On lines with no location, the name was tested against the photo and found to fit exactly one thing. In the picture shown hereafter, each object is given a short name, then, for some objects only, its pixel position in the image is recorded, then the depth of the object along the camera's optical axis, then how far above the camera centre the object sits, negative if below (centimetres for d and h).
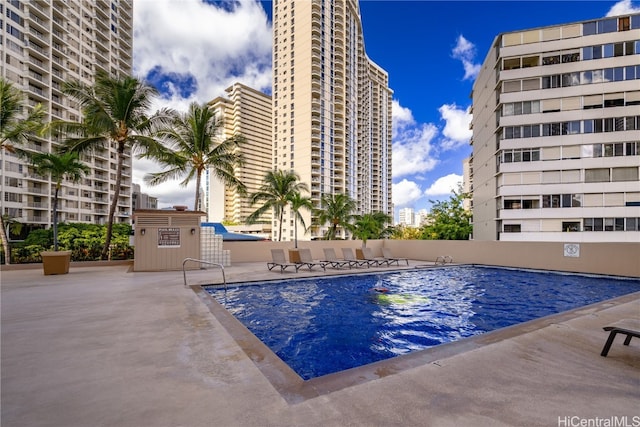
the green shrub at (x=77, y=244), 1531 -115
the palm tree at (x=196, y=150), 2064 +508
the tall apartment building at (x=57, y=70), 4462 +2438
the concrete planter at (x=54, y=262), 1227 -149
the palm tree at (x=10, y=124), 1428 +480
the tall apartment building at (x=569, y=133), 3173 +976
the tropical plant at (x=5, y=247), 1408 -105
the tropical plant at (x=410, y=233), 4329 -124
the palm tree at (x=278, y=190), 2538 +287
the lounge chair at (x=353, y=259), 1698 -195
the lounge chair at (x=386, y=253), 1878 -171
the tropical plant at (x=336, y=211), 2662 +116
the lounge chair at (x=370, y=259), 1749 -197
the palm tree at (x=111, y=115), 1587 +570
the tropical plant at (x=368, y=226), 2277 -10
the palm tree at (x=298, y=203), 2375 +166
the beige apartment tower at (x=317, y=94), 7194 +3205
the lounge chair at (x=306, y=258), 1543 -173
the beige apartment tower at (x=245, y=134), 11138 +3255
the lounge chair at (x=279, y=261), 1419 -174
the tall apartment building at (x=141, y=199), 9775 +863
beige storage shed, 1355 -60
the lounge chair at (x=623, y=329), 409 -142
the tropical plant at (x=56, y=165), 1479 +291
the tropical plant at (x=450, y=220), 3666 +57
